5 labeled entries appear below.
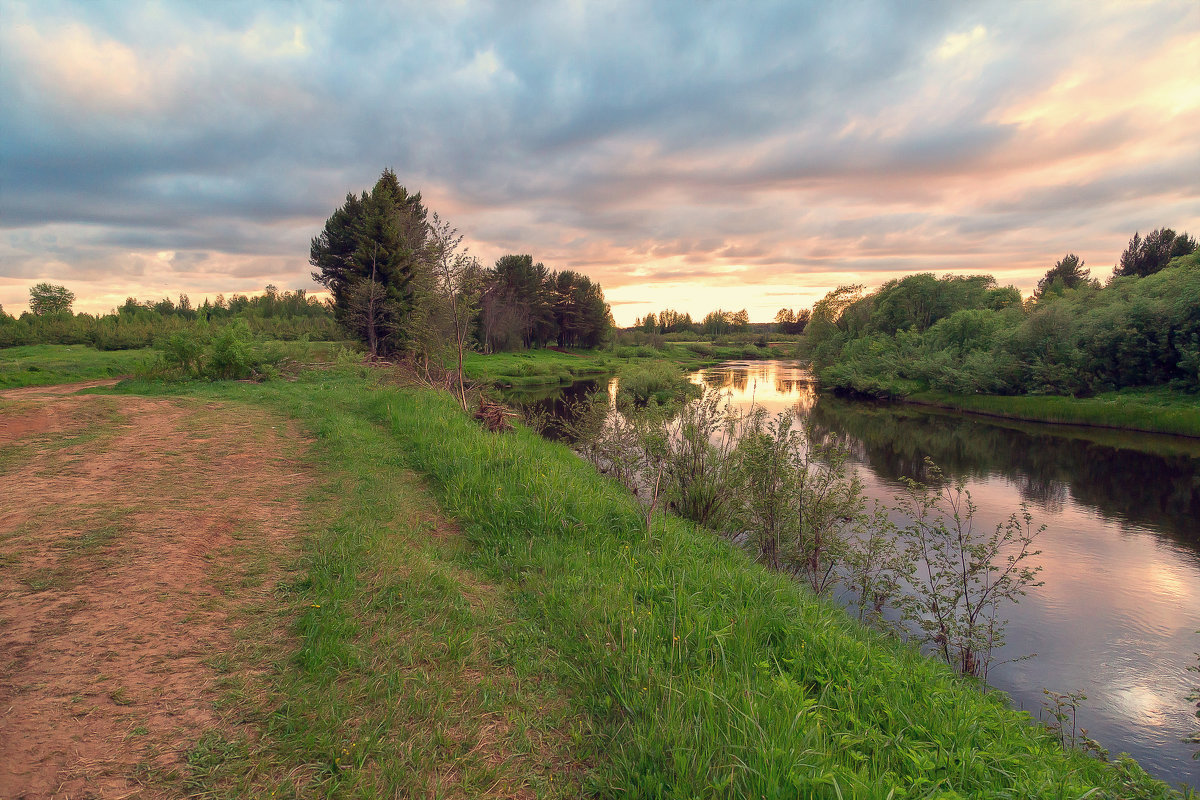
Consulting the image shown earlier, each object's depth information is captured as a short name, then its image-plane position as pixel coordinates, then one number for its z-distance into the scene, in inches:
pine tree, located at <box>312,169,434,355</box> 1108.5
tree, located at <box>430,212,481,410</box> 493.0
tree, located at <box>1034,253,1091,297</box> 2746.1
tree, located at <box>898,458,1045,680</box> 248.7
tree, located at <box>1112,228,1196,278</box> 2079.2
